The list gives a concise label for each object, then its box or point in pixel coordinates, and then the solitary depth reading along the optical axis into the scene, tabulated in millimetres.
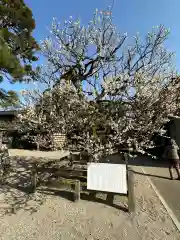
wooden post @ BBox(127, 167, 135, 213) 3120
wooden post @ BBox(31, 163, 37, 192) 3895
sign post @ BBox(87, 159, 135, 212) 3215
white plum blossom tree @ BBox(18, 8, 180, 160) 3946
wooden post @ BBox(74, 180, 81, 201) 3439
